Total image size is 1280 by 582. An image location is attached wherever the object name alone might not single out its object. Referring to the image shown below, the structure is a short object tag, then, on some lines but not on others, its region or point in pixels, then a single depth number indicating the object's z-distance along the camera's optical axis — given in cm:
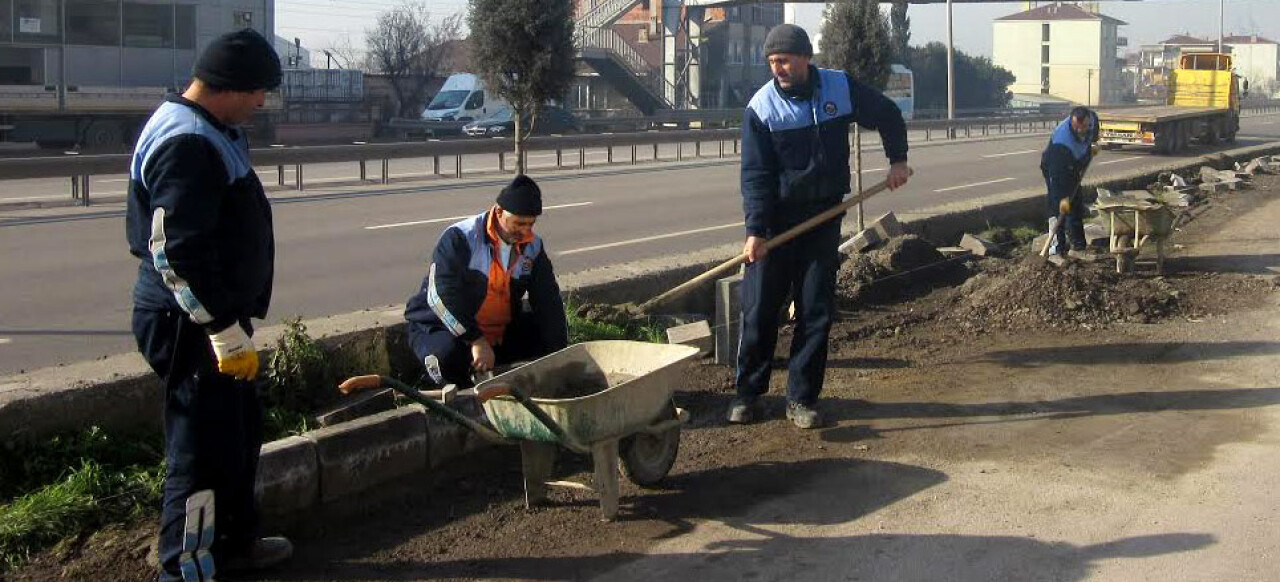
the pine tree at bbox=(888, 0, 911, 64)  6219
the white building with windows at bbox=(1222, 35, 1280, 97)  14302
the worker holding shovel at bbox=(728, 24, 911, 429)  683
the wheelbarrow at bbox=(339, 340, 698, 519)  513
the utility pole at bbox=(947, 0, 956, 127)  4247
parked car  3944
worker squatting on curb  576
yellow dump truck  3500
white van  4275
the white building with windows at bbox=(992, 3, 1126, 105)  9856
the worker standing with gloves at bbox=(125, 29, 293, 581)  416
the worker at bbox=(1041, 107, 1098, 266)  1327
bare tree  5225
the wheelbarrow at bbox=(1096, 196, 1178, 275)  1194
